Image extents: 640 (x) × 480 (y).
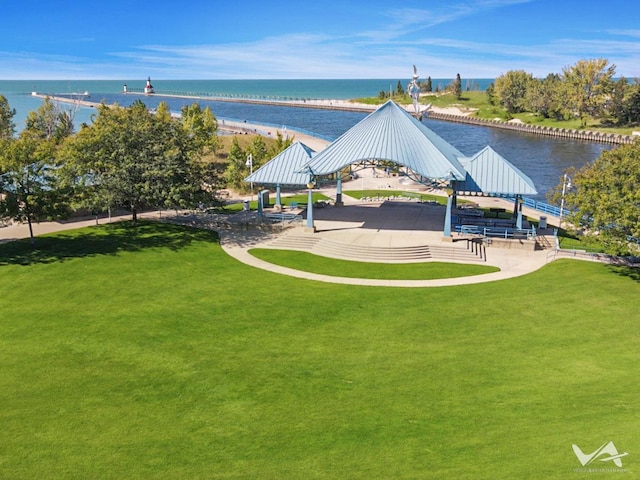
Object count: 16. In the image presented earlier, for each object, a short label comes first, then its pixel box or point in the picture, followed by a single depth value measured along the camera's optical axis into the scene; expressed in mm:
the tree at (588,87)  116625
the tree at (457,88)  186500
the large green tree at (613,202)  26438
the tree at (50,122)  74875
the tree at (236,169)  56906
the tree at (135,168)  35156
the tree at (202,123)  68875
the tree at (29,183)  31406
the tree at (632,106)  112300
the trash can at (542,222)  38031
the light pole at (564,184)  33344
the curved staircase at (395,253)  32031
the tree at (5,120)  71525
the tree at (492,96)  164500
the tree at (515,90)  143775
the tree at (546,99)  126375
